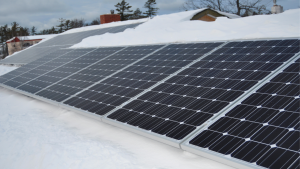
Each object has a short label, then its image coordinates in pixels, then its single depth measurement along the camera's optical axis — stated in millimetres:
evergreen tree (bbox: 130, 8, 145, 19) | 91875
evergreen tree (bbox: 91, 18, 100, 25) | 104350
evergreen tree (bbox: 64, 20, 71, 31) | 117500
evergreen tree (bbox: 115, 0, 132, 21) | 90625
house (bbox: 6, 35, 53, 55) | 94562
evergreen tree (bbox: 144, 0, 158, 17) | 90250
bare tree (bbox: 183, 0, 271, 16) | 43656
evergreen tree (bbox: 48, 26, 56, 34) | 120262
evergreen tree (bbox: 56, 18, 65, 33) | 117062
